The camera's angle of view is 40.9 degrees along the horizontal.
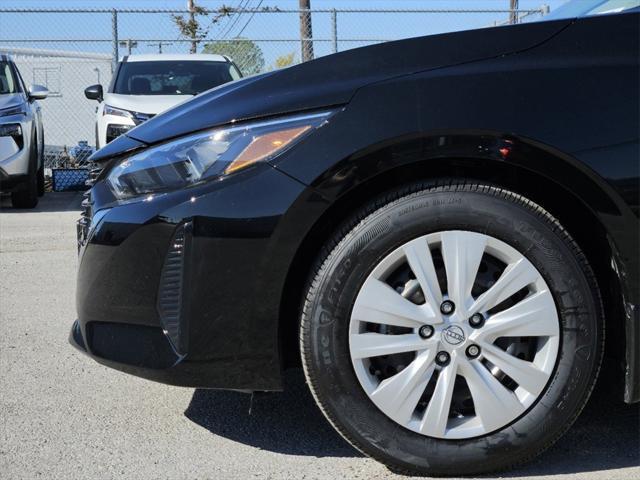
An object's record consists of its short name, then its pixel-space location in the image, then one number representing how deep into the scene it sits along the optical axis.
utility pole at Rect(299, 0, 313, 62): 12.98
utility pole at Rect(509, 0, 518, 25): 18.96
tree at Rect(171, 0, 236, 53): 17.77
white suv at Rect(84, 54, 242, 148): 9.55
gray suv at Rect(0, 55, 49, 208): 9.14
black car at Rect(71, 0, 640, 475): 2.41
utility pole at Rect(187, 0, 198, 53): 14.16
